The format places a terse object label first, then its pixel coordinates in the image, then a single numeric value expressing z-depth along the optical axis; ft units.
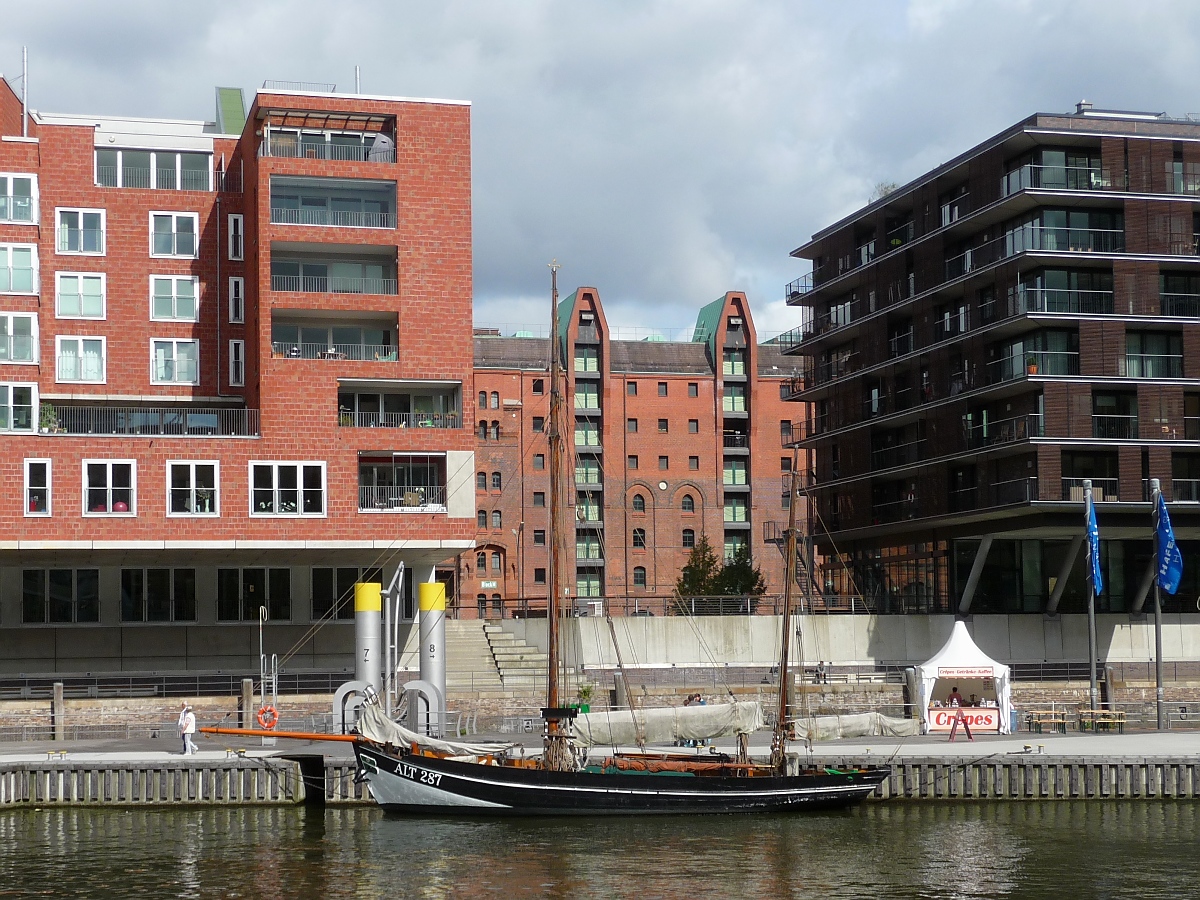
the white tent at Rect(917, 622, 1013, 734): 187.42
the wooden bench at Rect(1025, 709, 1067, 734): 190.83
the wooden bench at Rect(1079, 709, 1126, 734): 190.80
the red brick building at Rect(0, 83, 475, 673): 213.46
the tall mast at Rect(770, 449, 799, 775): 155.43
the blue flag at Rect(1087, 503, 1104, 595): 206.35
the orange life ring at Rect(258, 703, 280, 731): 180.45
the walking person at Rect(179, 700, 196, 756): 163.12
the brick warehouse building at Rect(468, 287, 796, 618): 426.51
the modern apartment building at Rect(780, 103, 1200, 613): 243.19
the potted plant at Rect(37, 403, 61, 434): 214.07
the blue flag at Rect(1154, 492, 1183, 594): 199.72
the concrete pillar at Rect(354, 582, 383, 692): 195.83
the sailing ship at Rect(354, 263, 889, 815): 150.82
